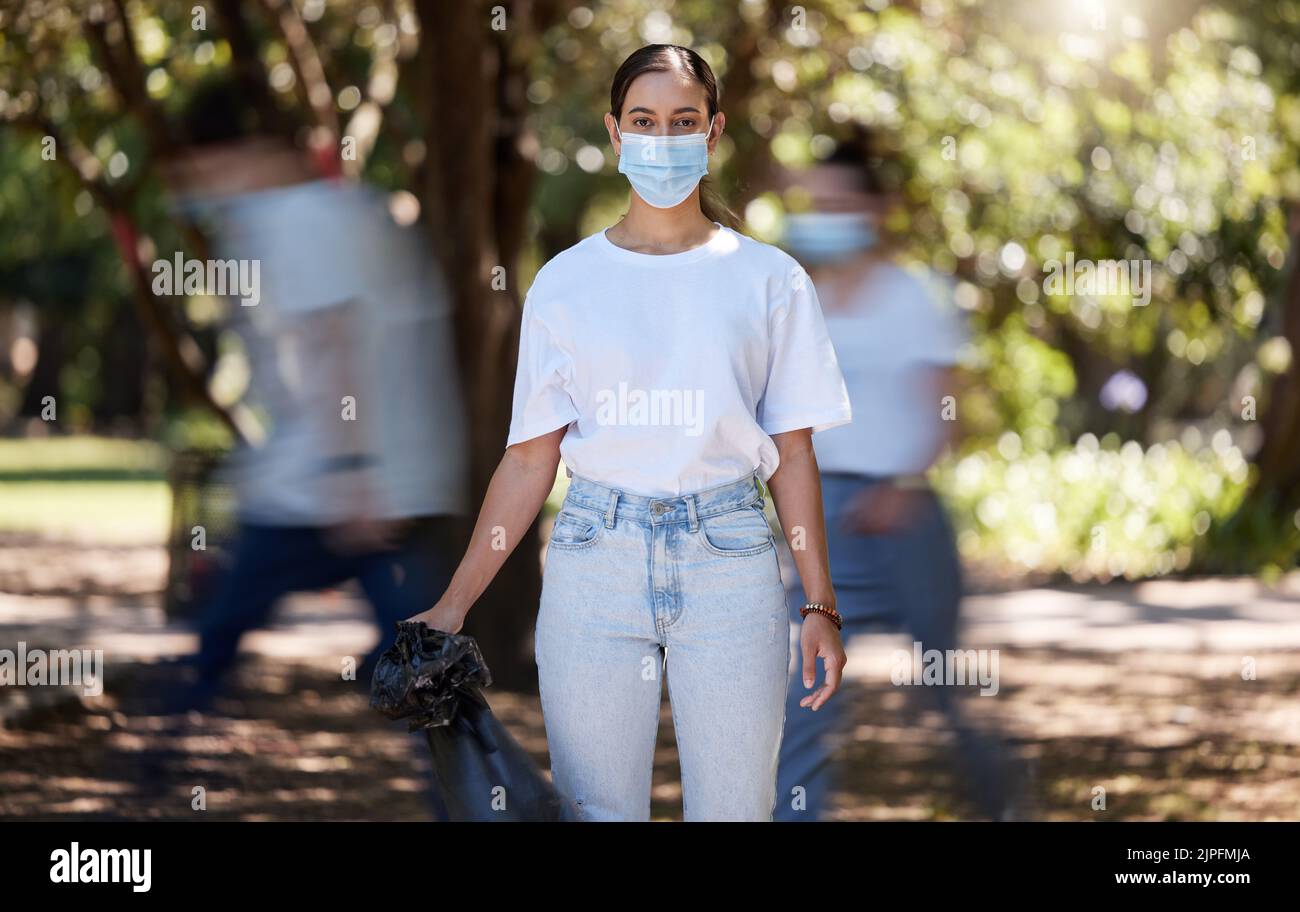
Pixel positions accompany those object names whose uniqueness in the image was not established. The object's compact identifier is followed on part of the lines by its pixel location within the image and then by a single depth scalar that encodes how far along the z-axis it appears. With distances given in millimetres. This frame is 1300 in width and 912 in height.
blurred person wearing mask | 5180
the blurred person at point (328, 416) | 5305
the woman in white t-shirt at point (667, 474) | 3465
